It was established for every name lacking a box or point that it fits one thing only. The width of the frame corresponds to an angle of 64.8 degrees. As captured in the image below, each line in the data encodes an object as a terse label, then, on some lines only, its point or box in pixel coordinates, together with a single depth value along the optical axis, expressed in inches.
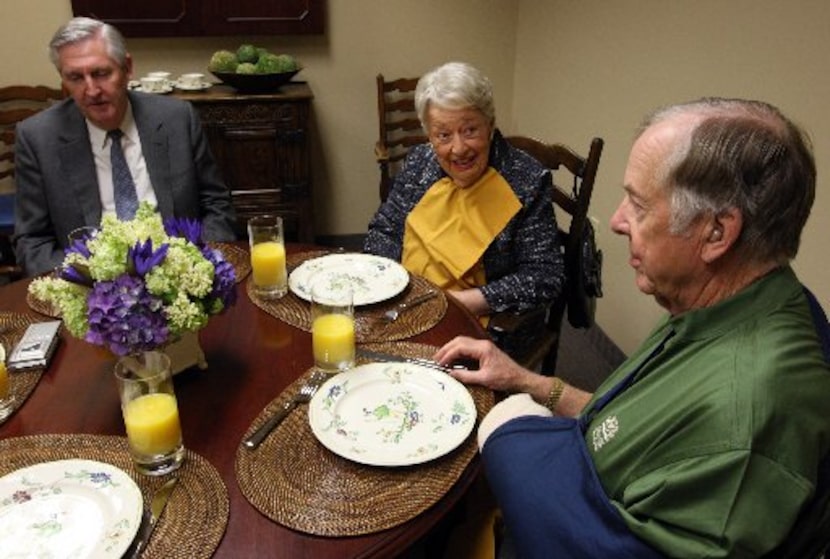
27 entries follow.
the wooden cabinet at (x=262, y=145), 126.2
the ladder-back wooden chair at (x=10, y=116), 114.4
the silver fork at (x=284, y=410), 42.8
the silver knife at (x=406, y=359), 51.4
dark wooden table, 35.6
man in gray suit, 79.0
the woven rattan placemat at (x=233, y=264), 59.6
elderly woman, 72.0
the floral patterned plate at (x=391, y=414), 42.0
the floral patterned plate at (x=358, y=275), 62.2
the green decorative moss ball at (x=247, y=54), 127.0
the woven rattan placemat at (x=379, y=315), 56.4
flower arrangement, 41.6
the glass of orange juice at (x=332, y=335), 50.3
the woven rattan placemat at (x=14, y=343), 47.7
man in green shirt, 30.9
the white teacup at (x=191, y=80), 129.3
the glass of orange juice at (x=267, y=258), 61.9
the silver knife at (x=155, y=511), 34.9
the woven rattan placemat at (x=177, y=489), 35.1
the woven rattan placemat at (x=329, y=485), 36.9
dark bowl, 124.6
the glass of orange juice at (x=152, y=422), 39.8
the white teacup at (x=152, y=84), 125.3
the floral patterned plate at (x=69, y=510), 34.7
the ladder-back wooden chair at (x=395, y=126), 131.4
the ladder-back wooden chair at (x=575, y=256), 76.5
